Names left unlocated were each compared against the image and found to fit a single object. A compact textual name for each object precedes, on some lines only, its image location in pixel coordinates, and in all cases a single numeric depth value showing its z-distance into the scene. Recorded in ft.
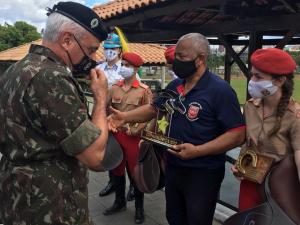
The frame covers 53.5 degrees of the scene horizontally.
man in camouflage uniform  4.31
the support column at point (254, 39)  16.39
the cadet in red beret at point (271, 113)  6.22
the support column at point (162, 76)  62.55
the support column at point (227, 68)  34.73
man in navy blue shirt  6.75
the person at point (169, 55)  11.68
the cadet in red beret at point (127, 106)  11.09
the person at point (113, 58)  13.35
